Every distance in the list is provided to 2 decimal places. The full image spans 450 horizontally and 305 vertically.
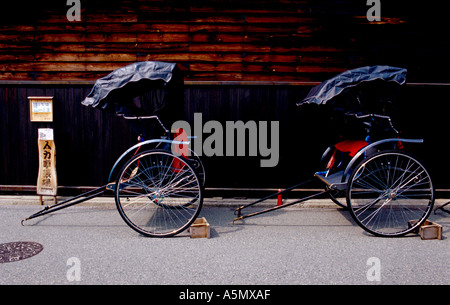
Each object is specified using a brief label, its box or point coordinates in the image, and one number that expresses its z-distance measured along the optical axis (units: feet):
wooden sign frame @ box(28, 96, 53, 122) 18.08
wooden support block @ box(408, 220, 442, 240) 12.26
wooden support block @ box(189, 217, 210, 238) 12.54
